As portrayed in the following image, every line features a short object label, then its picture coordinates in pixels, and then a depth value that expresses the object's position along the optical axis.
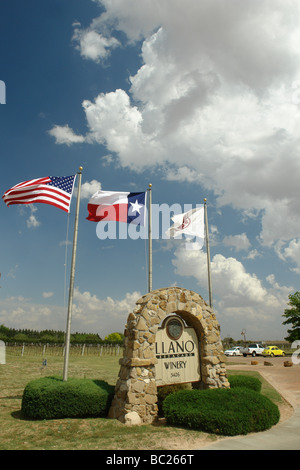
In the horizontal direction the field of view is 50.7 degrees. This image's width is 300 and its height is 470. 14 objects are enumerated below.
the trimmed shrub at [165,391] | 10.77
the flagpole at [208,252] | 14.80
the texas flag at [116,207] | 12.39
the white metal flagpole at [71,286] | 10.83
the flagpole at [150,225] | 12.93
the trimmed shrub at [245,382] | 12.52
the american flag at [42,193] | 11.91
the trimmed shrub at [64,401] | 9.35
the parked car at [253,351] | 38.31
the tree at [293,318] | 41.03
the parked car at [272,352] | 38.12
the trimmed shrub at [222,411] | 8.08
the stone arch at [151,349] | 9.39
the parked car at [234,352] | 39.91
